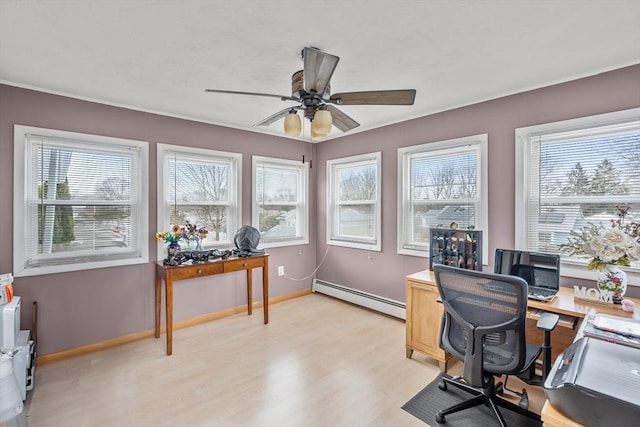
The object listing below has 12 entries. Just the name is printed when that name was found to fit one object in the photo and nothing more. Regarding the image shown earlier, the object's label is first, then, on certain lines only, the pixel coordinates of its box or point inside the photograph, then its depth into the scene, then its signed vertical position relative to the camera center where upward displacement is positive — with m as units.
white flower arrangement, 1.93 -0.22
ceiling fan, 1.81 +0.77
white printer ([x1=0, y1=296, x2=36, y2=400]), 2.06 -0.92
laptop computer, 2.24 -0.43
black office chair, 1.70 -0.67
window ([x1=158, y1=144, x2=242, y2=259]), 3.35 +0.25
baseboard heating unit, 3.68 -1.15
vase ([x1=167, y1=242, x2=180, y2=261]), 3.11 -0.38
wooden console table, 2.90 -0.62
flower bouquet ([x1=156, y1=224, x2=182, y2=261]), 3.11 -0.27
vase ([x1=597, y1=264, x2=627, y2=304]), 2.01 -0.45
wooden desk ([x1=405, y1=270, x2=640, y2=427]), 2.01 -0.84
